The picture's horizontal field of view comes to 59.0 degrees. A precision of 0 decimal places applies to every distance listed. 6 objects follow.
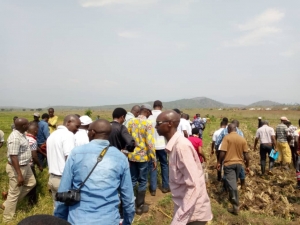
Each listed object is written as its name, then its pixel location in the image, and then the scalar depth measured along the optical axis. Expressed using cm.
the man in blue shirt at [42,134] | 763
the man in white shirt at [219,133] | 773
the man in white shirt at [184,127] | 725
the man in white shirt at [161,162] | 600
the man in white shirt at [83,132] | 484
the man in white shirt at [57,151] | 420
